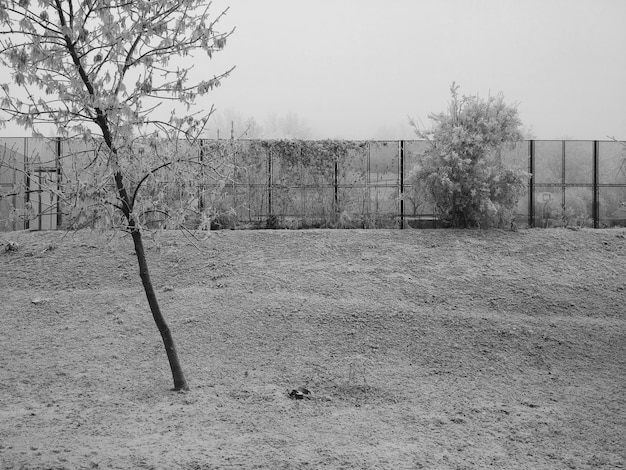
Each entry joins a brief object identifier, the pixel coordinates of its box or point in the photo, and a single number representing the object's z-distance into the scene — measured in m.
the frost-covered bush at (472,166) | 14.34
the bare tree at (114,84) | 6.14
